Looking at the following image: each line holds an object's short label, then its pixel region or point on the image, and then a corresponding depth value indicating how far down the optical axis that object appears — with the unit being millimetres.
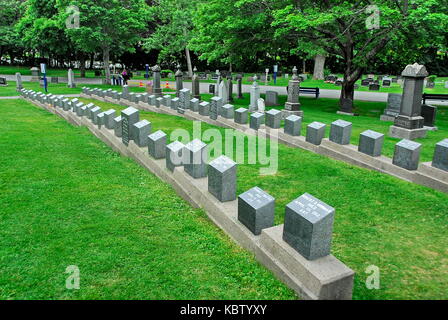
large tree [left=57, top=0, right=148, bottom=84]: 28234
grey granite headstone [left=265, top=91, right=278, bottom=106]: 20109
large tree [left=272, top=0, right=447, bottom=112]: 14195
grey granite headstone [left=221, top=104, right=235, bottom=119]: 13633
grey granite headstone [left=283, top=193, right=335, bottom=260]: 4039
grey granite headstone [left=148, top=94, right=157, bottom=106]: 17984
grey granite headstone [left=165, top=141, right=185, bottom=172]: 7137
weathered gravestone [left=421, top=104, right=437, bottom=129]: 13131
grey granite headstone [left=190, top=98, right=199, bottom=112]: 15451
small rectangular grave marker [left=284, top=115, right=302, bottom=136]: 10727
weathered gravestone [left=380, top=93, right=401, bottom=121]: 15271
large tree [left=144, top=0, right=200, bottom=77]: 37406
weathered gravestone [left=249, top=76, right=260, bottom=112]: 16578
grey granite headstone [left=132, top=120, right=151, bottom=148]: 8836
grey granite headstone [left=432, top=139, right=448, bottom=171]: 7160
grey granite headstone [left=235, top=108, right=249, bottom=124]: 12727
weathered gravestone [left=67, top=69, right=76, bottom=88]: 31000
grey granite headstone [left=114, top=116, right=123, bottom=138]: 10249
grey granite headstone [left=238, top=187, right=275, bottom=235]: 4797
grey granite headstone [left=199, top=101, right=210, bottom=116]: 14719
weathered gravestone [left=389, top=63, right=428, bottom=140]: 11484
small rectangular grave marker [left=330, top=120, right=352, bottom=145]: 9219
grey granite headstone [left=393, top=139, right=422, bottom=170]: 7684
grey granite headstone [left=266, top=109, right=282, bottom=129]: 11523
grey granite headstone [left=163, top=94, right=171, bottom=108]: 17406
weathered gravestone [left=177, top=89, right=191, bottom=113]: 15906
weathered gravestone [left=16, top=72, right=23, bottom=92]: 26094
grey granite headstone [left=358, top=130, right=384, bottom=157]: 8461
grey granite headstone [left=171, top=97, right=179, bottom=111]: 16603
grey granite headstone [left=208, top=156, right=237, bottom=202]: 5648
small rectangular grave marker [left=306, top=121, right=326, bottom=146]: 9852
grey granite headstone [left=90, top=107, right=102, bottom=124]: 12273
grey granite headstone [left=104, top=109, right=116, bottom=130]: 11172
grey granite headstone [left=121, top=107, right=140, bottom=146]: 9352
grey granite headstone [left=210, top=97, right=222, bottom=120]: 13797
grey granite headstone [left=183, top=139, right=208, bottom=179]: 6509
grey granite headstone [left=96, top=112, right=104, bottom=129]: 11492
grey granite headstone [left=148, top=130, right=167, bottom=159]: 8007
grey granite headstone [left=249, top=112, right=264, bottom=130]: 11820
